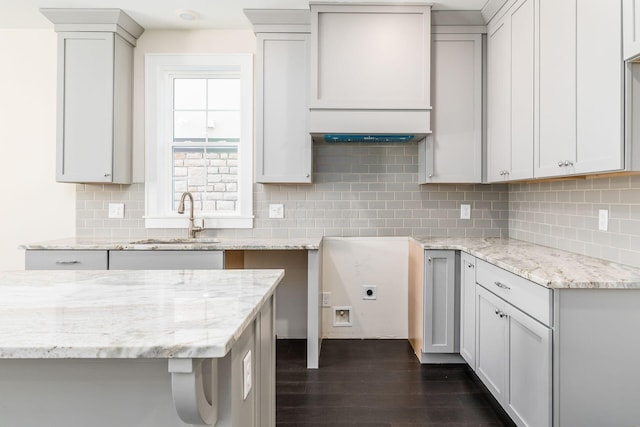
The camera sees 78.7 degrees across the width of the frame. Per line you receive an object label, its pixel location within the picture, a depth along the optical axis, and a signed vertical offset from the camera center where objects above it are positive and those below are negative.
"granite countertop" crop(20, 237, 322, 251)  2.81 -0.26
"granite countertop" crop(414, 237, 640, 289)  1.62 -0.27
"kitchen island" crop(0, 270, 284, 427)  0.83 -0.35
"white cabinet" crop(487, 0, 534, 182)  2.44 +0.81
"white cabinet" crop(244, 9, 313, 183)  3.12 +0.90
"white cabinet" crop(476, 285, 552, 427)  1.70 -0.74
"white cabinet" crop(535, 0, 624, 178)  1.68 +0.60
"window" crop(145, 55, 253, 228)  3.42 +0.61
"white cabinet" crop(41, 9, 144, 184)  3.12 +0.91
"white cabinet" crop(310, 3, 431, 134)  2.97 +1.10
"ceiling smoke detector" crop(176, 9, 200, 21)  3.08 +1.57
